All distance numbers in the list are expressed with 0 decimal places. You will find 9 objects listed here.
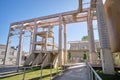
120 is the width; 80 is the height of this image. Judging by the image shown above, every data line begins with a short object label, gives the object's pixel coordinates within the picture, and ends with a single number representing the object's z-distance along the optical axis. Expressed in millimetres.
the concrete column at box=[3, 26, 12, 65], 14317
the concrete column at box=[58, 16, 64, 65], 10682
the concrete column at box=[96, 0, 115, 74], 5318
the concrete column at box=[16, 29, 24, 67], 13890
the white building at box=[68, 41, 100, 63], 18065
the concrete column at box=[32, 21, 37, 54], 12144
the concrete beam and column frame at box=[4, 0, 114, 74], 5527
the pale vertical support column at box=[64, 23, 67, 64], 12281
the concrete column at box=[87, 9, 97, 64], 9450
